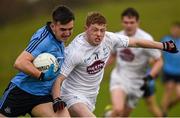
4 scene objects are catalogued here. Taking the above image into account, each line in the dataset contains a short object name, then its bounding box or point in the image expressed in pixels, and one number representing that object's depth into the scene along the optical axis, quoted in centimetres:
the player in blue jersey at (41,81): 1759
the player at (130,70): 2445
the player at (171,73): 3159
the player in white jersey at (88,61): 1869
